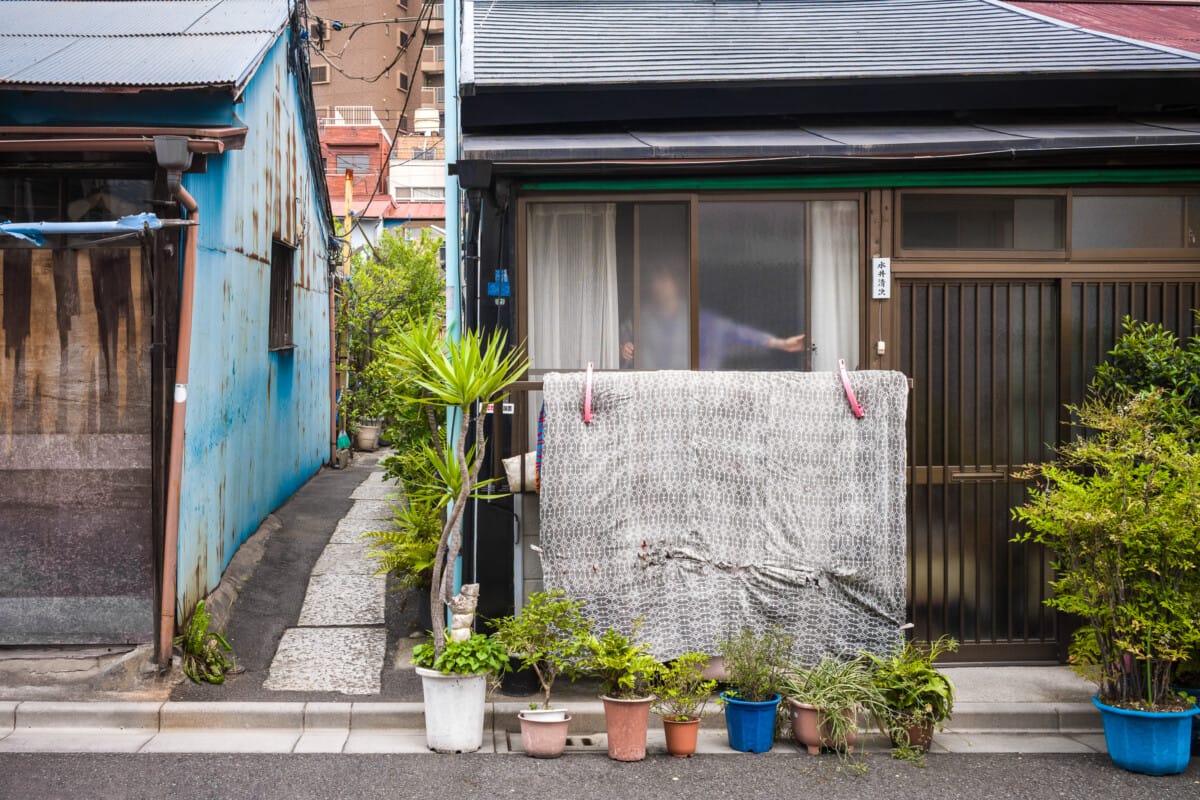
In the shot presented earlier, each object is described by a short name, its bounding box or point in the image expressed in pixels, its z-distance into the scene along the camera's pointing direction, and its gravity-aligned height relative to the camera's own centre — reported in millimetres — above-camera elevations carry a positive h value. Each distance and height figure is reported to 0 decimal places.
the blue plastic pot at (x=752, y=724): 6445 -1949
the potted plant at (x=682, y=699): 6410 -1811
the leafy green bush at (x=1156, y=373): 6984 +286
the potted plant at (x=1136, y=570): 6137 -965
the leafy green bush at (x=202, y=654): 7238 -1742
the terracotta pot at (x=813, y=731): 6414 -1982
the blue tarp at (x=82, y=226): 6504 +1156
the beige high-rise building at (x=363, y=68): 51438 +17589
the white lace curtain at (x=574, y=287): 7715 +927
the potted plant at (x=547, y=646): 6387 -1495
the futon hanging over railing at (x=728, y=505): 6941 -630
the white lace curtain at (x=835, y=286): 7766 +947
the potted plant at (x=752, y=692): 6461 -1784
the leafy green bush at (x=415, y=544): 8367 -1095
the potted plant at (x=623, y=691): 6316 -1757
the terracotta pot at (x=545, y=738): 6375 -2014
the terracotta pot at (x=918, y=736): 6480 -2027
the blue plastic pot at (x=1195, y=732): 6519 -2020
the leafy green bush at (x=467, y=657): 6344 -1527
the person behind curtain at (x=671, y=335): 7715 +571
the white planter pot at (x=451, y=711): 6383 -1856
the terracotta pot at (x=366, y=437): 20734 -533
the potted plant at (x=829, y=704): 6391 -1812
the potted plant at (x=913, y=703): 6465 -1820
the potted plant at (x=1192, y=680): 6523 -1701
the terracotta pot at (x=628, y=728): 6305 -1932
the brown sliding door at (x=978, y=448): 7781 -266
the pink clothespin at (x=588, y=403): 6973 +56
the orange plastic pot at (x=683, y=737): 6398 -2010
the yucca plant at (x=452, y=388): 6484 +143
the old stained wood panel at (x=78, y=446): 7266 -258
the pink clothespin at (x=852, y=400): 7020 +83
